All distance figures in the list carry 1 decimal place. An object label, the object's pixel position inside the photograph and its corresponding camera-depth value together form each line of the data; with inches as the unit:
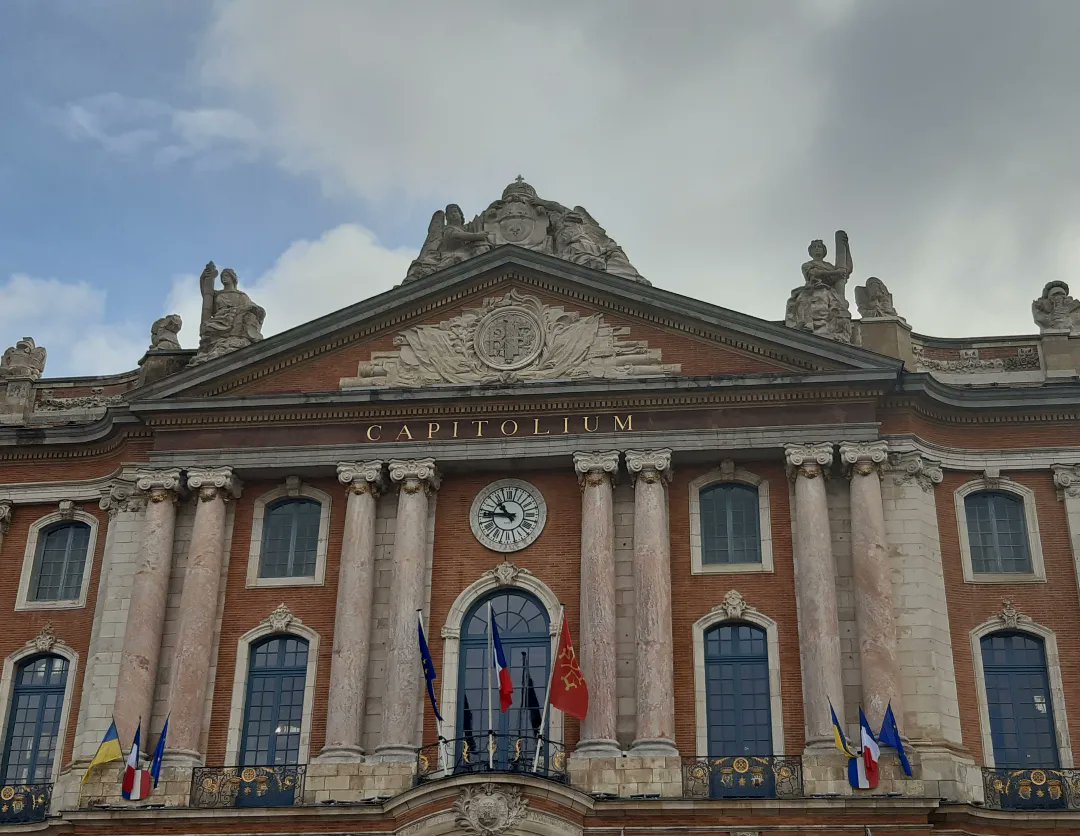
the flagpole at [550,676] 1099.3
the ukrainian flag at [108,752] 1129.4
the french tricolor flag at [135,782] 1111.0
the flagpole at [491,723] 1061.0
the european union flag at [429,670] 1111.8
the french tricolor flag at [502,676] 1109.1
